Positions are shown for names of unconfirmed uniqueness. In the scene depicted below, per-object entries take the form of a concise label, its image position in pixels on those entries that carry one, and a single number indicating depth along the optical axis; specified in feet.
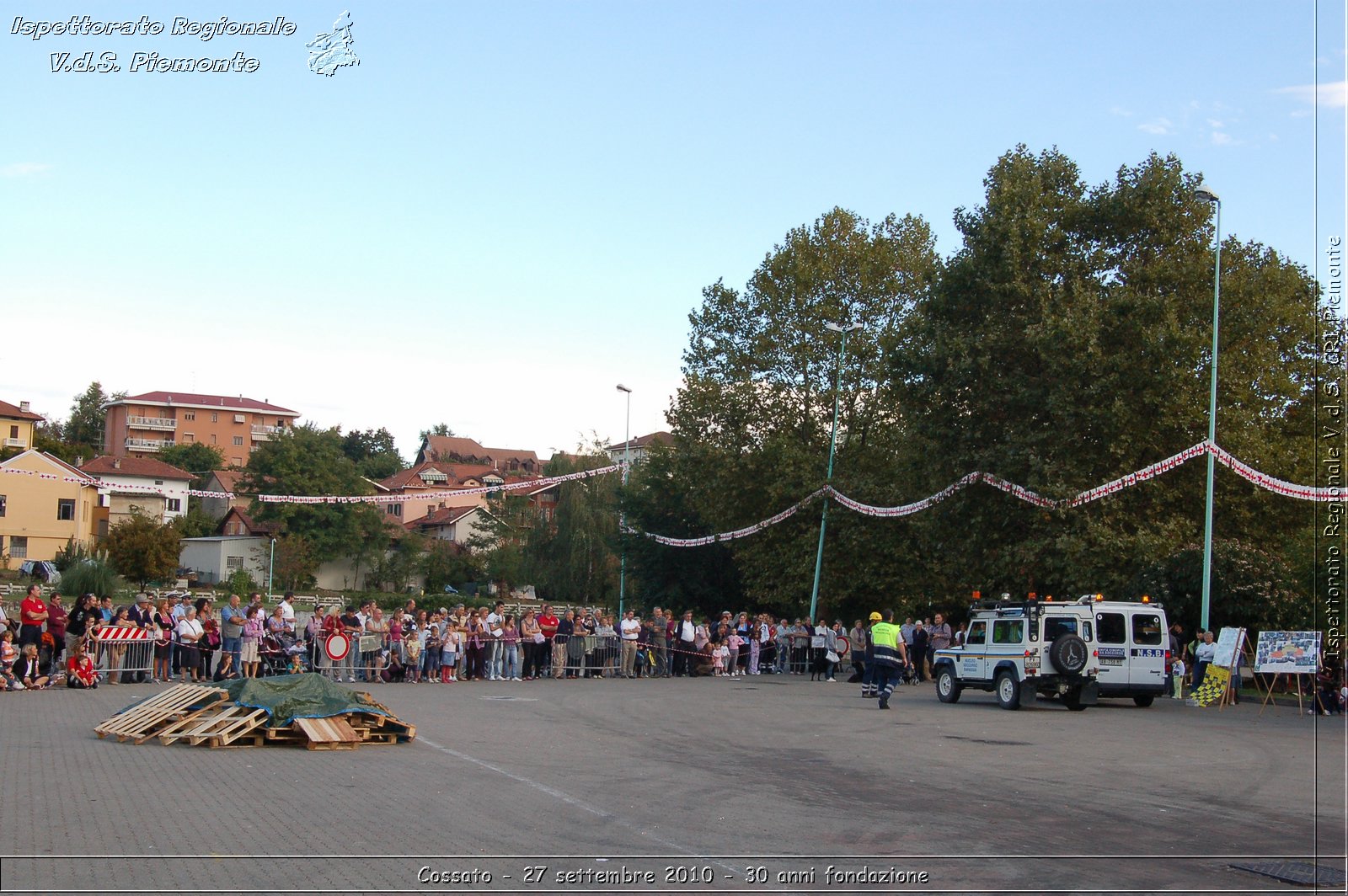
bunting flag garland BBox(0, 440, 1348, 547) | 77.41
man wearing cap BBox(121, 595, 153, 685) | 80.43
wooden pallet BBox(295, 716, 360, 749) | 46.70
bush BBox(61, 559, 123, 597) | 151.12
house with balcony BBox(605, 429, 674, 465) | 185.02
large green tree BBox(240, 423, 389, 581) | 279.08
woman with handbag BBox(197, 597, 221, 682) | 81.82
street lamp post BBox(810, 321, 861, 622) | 130.52
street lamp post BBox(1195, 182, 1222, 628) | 81.79
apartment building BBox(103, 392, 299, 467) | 446.60
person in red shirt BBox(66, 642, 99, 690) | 74.90
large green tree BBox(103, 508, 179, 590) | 235.81
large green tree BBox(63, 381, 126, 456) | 457.68
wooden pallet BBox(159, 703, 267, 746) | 46.18
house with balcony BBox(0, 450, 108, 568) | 266.77
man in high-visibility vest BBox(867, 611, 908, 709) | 72.64
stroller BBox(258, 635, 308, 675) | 83.46
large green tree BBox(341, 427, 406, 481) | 461.78
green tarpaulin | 48.24
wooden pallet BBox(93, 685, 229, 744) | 48.37
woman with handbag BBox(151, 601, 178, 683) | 80.53
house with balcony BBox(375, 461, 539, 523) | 395.14
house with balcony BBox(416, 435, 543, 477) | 511.40
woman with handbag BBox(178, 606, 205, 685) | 81.10
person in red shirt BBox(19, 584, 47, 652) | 73.67
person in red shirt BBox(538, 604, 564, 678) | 99.30
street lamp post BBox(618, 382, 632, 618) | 169.27
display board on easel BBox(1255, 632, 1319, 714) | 71.00
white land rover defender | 71.41
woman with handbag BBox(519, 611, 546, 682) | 97.25
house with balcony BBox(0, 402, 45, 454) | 300.61
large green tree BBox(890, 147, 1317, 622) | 96.43
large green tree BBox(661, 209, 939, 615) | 143.13
